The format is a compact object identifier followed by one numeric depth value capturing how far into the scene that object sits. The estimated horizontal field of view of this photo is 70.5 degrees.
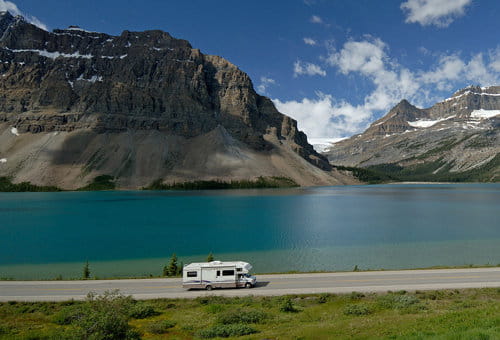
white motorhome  29.64
